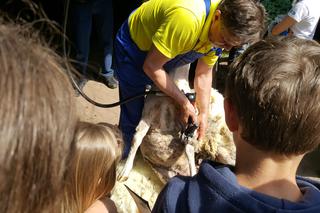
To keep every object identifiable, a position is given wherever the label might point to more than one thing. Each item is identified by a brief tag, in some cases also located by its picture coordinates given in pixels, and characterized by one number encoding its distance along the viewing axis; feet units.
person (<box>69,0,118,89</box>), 12.53
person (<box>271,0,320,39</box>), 10.75
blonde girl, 4.91
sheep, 7.88
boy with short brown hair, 3.59
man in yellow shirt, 6.76
